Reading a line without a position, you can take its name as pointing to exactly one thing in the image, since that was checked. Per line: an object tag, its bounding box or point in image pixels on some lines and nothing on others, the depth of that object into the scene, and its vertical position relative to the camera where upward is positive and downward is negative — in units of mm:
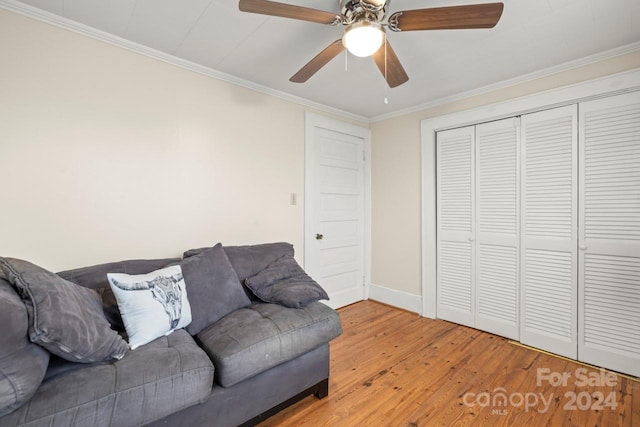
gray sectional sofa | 1069 -704
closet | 2160 -194
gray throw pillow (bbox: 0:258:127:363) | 1146 -463
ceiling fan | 1305 +921
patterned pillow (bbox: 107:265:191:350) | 1500 -531
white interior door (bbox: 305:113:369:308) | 3232 +8
